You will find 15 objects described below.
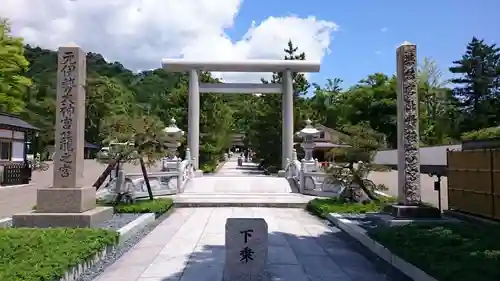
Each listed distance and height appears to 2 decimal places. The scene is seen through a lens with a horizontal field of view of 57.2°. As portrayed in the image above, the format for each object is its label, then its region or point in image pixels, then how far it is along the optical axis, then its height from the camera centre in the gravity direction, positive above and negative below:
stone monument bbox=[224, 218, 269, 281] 6.17 -1.21
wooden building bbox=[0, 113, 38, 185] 24.81 +0.61
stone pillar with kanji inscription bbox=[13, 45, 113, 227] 9.70 +0.07
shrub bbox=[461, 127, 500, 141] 14.36 +0.96
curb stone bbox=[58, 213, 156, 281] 6.05 -1.49
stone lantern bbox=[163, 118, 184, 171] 22.78 +0.94
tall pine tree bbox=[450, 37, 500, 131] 35.28 +6.32
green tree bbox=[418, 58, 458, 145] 37.31 +4.44
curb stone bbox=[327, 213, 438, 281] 6.22 -1.52
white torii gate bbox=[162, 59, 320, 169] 25.81 +4.42
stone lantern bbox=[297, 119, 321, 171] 22.91 +1.18
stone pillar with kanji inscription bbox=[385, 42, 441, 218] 10.97 +0.70
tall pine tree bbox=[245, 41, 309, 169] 32.44 +3.09
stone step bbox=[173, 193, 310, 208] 15.95 -1.41
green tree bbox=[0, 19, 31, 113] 28.45 +5.84
